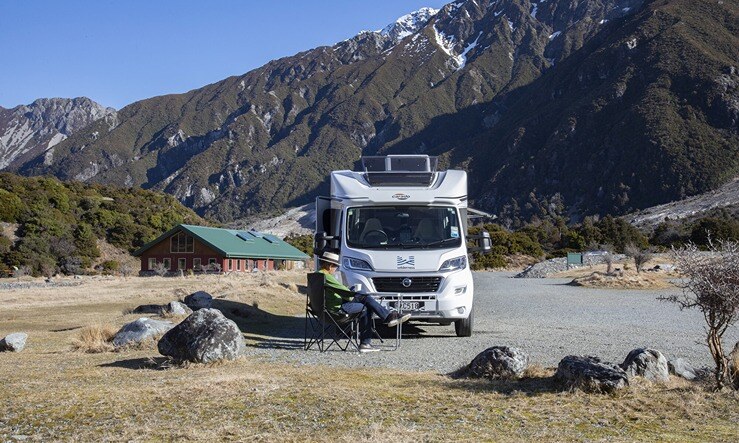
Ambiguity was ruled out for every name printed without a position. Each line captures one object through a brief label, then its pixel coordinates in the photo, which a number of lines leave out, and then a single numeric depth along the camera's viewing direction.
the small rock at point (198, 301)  16.33
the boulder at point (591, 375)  6.42
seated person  10.45
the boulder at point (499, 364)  7.38
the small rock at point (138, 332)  10.66
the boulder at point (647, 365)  6.86
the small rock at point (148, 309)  16.28
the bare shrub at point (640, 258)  40.25
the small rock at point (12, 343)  10.94
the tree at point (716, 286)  6.51
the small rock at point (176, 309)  15.17
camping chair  10.55
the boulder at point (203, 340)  8.55
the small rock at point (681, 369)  7.34
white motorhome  11.55
